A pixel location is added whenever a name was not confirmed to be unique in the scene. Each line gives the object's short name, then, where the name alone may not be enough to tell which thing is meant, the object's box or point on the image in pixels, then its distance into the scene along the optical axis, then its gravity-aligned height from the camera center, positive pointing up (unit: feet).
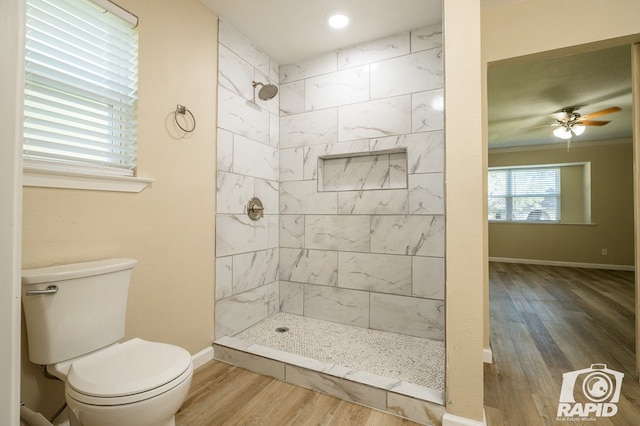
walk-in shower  7.38 +0.18
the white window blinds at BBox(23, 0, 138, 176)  4.33 +2.09
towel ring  6.24 +2.21
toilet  3.37 -1.96
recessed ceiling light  7.14 +4.89
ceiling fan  12.92 +4.17
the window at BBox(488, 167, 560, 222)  19.85 +1.60
